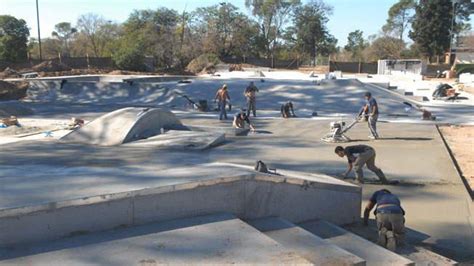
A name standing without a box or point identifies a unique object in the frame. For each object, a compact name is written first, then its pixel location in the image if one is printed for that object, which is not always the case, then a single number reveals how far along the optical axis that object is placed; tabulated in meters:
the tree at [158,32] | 61.06
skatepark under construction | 4.57
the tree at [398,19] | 91.56
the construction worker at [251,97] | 21.62
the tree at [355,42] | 98.85
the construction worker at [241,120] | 17.62
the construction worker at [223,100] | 20.55
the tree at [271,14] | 82.38
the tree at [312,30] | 81.56
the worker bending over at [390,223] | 6.34
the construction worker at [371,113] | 15.67
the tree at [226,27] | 71.06
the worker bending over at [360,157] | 9.71
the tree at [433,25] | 69.50
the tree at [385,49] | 81.25
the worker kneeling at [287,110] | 22.06
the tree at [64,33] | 86.88
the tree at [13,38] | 55.75
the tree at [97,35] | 79.44
